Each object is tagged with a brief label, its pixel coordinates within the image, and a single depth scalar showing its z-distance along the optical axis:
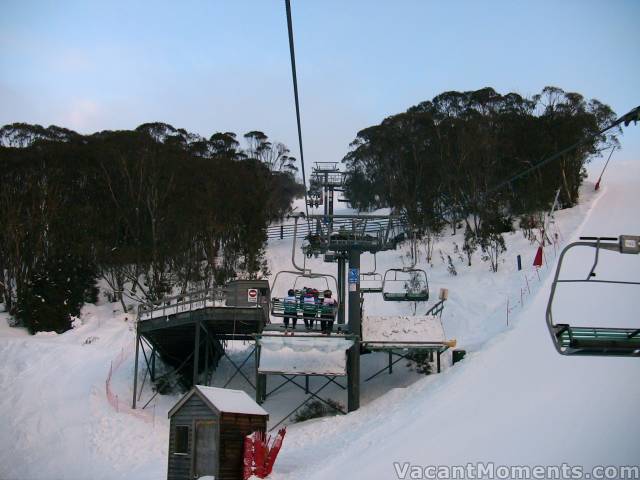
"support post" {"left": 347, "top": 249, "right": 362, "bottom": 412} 22.47
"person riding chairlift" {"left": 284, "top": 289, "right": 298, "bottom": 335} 22.69
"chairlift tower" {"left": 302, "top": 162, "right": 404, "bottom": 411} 22.61
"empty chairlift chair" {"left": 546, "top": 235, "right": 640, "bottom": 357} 9.51
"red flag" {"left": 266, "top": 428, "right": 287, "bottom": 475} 16.48
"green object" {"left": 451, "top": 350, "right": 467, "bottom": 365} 23.27
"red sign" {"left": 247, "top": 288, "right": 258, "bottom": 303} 23.97
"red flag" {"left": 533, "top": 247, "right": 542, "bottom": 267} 31.23
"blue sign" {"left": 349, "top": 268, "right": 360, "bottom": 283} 23.12
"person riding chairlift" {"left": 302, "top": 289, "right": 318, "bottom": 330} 22.70
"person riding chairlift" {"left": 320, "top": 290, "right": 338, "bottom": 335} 22.66
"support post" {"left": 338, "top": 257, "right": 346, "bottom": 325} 24.95
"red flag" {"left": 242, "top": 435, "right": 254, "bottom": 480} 16.39
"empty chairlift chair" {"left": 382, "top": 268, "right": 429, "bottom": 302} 23.64
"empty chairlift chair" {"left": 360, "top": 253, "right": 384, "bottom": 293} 23.84
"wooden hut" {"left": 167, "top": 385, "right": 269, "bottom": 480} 16.45
